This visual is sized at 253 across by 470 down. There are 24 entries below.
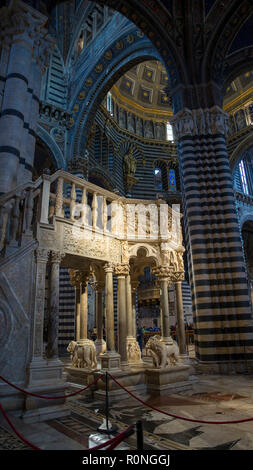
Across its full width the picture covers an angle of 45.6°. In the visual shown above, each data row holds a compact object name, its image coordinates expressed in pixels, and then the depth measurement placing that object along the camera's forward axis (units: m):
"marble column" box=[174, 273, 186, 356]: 7.95
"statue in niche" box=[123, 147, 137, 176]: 23.06
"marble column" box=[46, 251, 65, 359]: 5.27
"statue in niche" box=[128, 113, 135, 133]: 24.45
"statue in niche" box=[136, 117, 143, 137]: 24.98
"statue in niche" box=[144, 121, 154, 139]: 25.34
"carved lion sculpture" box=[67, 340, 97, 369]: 6.93
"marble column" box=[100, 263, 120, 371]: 6.23
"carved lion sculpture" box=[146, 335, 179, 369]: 6.50
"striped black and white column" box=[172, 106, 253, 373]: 9.23
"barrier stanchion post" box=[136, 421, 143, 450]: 2.15
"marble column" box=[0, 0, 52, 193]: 7.15
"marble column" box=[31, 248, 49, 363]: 4.91
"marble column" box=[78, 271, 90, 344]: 7.38
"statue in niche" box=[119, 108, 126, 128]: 23.94
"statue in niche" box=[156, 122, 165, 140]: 25.69
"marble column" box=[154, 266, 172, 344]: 7.18
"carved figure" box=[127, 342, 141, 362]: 7.88
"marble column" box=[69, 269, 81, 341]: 8.10
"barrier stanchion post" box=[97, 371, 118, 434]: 3.58
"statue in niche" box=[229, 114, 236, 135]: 24.20
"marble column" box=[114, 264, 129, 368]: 6.61
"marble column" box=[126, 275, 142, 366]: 7.67
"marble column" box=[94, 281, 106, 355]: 8.64
